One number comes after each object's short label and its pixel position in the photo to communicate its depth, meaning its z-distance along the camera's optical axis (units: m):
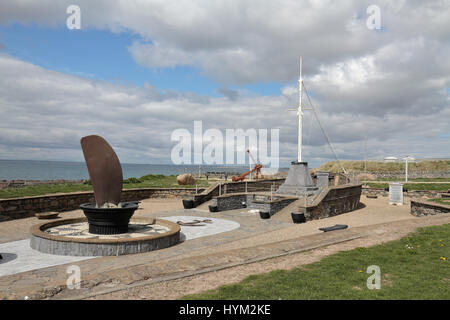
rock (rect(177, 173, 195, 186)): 28.88
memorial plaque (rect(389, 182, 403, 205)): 23.45
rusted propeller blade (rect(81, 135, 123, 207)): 10.76
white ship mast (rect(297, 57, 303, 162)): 23.69
